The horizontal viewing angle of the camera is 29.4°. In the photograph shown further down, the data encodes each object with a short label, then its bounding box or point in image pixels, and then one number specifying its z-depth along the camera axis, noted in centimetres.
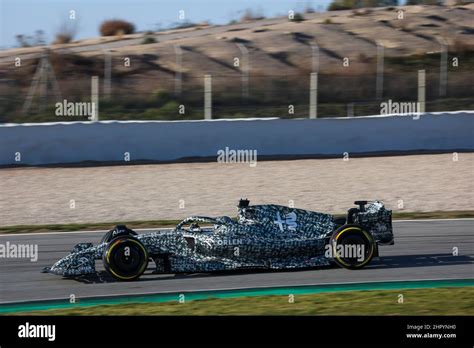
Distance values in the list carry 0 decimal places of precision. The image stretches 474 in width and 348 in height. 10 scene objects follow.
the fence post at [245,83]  2409
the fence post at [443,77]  2553
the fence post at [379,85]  2587
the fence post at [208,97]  2253
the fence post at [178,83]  2494
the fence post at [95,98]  2153
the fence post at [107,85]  2431
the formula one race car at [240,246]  1155
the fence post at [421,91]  2345
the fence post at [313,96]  2281
